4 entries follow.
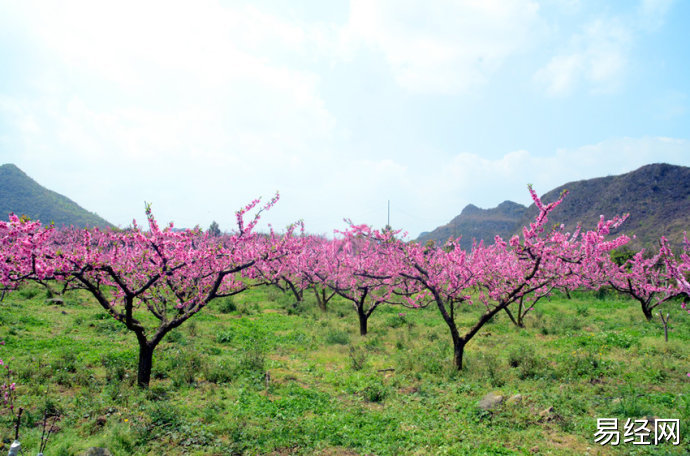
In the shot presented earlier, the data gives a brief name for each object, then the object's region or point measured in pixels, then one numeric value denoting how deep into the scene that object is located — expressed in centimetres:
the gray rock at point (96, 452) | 596
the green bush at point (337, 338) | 1563
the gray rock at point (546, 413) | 791
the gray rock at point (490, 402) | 850
